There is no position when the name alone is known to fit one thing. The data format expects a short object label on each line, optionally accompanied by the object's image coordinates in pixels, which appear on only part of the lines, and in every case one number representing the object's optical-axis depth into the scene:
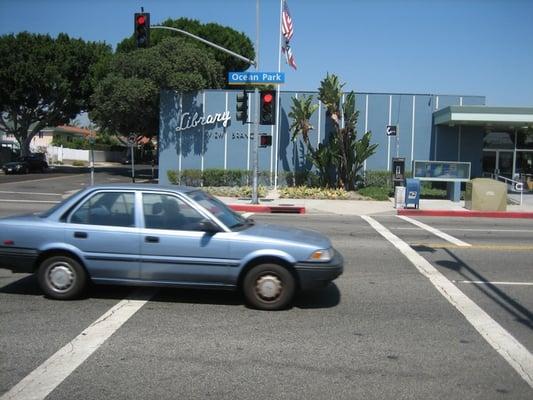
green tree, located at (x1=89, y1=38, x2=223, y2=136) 31.86
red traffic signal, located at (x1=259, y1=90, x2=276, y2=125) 20.36
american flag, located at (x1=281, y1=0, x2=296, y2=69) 24.94
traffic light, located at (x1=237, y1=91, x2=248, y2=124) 20.69
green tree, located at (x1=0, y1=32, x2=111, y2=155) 46.19
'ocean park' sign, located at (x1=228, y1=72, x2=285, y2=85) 20.86
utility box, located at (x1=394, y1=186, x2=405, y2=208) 20.80
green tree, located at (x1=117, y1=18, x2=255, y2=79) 44.41
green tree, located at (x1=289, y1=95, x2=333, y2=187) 26.58
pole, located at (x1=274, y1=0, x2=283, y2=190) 28.72
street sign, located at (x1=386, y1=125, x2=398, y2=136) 25.94
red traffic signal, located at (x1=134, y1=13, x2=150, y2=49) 19.70
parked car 43.40
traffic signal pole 21.41
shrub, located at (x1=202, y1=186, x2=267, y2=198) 25.11
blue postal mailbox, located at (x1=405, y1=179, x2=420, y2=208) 20.45
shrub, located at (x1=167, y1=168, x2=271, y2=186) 28.52
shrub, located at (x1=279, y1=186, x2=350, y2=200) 24.80
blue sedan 6.44
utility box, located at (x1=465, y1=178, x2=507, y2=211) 20.28
